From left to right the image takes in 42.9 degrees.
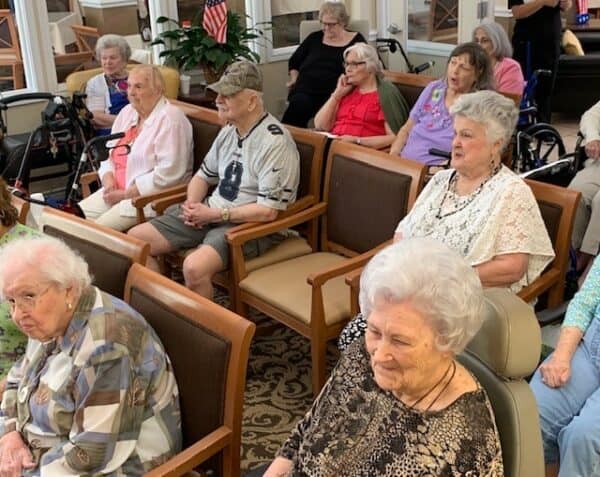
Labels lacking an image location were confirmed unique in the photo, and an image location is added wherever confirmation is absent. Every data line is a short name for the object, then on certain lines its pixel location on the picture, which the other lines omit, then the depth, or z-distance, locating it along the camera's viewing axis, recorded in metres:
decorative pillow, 6.68
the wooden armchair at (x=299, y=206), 3.03
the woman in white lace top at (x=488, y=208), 2.34
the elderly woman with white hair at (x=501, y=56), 4.10
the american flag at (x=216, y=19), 5.21
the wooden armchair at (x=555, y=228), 2.48
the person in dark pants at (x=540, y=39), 5.88
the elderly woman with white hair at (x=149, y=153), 3.49
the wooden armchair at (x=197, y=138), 3.38
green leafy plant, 5.20
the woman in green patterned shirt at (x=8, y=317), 2.15
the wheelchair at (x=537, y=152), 3.35
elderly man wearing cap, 3.04
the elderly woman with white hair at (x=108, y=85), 4.51
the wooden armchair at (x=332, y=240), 2.63
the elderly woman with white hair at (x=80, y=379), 1.67
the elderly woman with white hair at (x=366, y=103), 3.94
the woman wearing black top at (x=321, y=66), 4.91
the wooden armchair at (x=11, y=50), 5.18
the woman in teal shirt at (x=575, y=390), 1.85
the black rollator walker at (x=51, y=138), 4.36
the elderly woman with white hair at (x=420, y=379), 1.40
